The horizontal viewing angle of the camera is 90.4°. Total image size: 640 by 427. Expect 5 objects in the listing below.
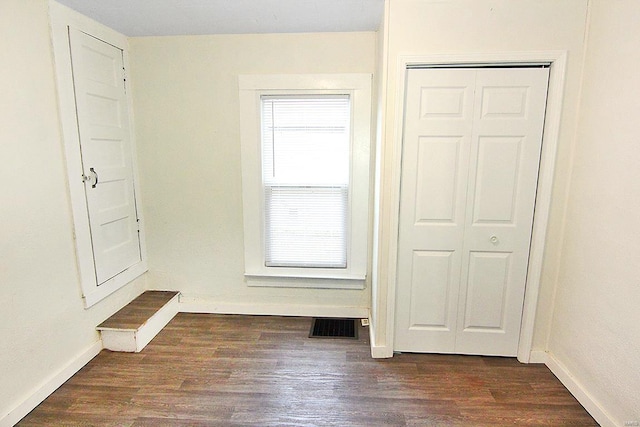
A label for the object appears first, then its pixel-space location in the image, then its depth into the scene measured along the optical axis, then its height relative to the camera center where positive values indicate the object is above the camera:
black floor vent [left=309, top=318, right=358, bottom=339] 2.62 -1.43
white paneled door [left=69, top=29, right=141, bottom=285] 2.20 +0.04
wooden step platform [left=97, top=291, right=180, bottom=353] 2.38 -1.27
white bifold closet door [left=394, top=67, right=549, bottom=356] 2.03 -0.30
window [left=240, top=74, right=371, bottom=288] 2.60 -0.16
